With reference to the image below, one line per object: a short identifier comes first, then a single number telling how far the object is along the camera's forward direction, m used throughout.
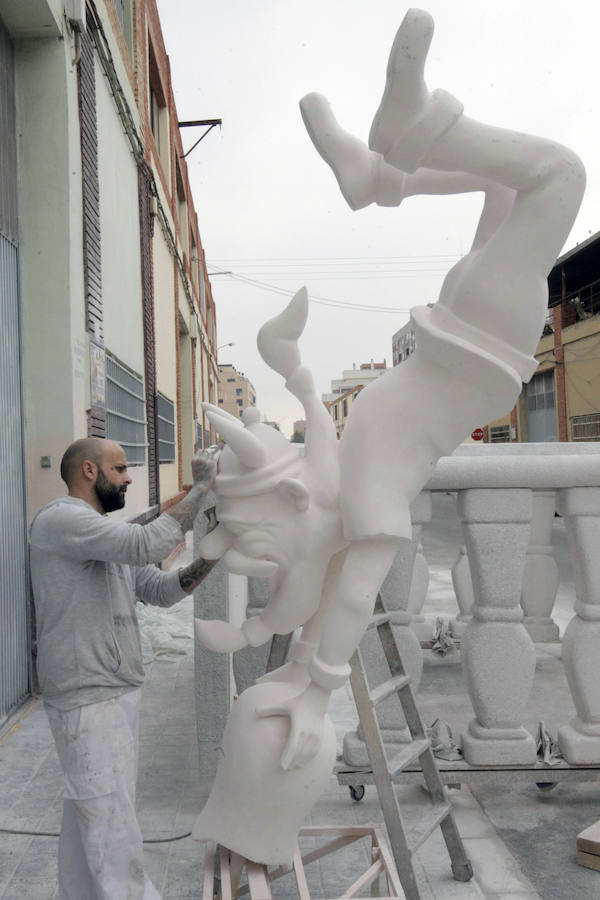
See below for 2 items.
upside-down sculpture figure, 1.74
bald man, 2.14
